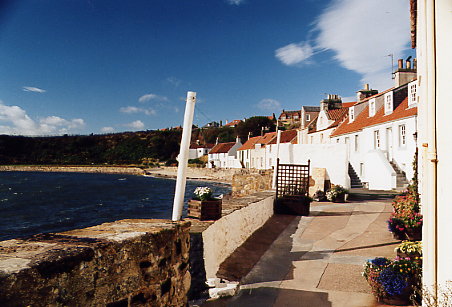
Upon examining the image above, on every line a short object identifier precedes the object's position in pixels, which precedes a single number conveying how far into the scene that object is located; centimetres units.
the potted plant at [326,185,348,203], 1454
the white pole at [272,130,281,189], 1432
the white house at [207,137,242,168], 5948
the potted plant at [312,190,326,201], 1551
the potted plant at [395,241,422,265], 474
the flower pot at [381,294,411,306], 432
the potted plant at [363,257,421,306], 431
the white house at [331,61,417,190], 1750
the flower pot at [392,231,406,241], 752
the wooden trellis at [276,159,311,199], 1234
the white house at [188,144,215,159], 8275
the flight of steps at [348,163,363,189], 2002
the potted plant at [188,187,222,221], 571
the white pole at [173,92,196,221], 486
